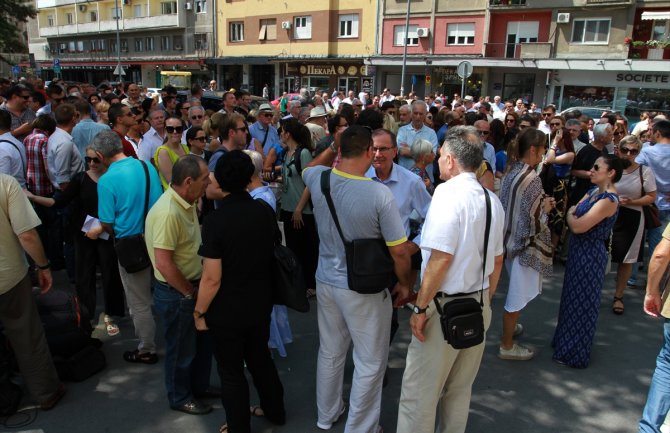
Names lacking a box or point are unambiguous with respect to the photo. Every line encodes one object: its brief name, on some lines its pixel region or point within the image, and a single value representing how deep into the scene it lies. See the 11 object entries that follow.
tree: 33.16
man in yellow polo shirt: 3.05
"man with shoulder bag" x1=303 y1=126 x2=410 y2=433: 2.77
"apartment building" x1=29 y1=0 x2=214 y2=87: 39.97
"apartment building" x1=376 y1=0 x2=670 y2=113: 24.38
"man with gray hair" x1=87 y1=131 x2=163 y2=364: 3.84
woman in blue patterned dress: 3.89
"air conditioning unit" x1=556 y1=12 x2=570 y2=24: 25.62
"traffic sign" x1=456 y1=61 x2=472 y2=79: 15.50
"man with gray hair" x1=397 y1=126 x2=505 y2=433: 2.56
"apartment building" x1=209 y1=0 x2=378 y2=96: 32.44
